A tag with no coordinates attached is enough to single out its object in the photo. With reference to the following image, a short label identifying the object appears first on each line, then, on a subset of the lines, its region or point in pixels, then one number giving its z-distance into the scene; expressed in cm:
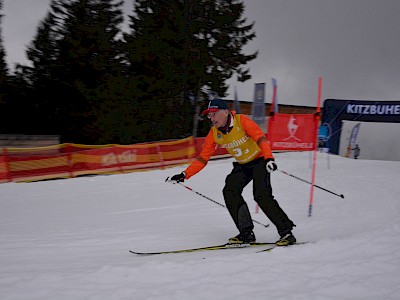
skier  420
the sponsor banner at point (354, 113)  1862
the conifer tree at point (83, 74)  2639
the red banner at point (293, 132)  1033
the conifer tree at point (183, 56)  2481
